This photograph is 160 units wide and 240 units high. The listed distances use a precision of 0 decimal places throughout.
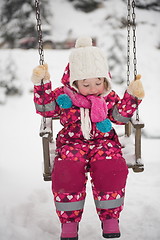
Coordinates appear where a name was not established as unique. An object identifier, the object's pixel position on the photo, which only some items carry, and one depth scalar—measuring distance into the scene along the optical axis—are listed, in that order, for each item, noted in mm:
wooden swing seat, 1900
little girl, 1828
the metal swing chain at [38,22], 1860
